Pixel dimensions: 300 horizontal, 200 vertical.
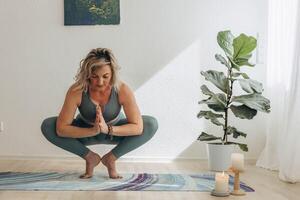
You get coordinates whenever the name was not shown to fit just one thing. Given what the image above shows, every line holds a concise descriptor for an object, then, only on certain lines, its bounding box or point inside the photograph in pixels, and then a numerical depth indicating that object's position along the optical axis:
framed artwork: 4.59
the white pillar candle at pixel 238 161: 2.97
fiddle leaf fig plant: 4.01
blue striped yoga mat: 3.22
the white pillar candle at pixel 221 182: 3.00
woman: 3.46
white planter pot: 4.08
